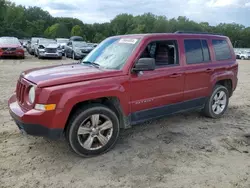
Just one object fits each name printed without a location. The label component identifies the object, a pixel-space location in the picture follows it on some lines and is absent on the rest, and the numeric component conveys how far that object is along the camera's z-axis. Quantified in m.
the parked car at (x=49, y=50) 14.87
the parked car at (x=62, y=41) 22.26
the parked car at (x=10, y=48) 13.54
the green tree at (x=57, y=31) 63.01
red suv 2.70
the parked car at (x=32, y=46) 17.31
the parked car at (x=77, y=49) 14.84
